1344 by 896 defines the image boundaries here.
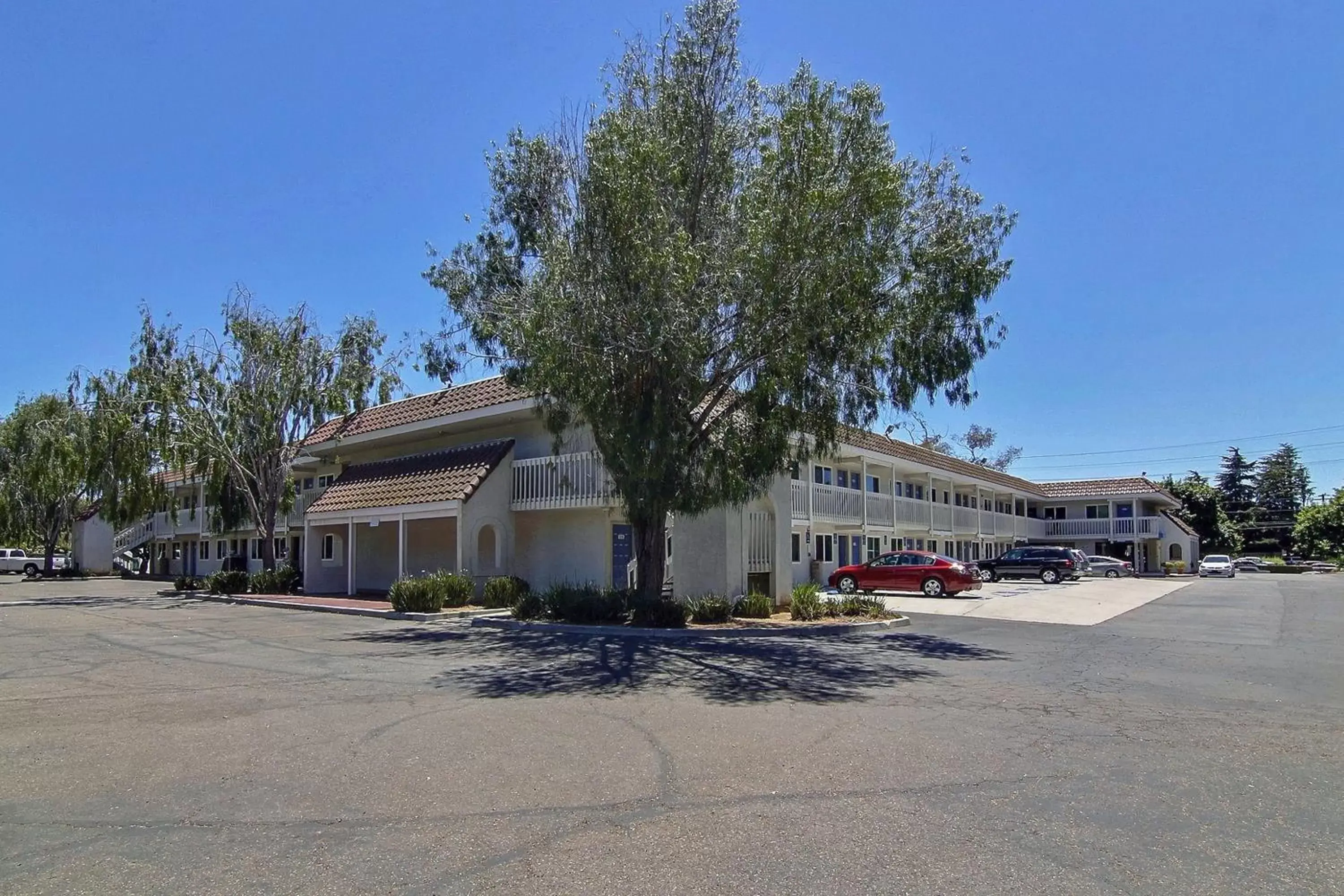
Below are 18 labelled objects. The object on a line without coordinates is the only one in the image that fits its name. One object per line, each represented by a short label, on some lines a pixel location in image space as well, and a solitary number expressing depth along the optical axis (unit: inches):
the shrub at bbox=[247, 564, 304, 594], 1188.5
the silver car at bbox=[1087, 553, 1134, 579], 2036.2
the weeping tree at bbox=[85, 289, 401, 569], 1168.8
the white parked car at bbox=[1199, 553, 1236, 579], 2191.2
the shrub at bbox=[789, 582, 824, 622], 780.0
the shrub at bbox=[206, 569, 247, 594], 1189.1
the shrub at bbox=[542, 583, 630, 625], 745.0
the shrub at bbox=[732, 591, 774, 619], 792.3
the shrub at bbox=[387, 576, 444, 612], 842.8
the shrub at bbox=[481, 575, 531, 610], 884.0
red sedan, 1222.9
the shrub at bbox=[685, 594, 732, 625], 755.4
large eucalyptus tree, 617.9
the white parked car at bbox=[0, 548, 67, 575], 2143.2
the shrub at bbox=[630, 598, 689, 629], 725.9
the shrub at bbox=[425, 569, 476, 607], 869.8
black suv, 1673.2
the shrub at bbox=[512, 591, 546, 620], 773.9
